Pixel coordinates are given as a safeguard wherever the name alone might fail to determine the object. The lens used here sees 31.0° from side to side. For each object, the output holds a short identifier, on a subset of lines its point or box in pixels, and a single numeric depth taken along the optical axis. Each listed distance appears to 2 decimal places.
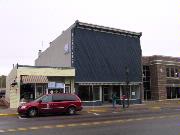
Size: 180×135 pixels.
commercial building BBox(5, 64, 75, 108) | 31.48
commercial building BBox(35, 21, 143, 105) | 35.78
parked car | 23.86
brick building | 44.38
